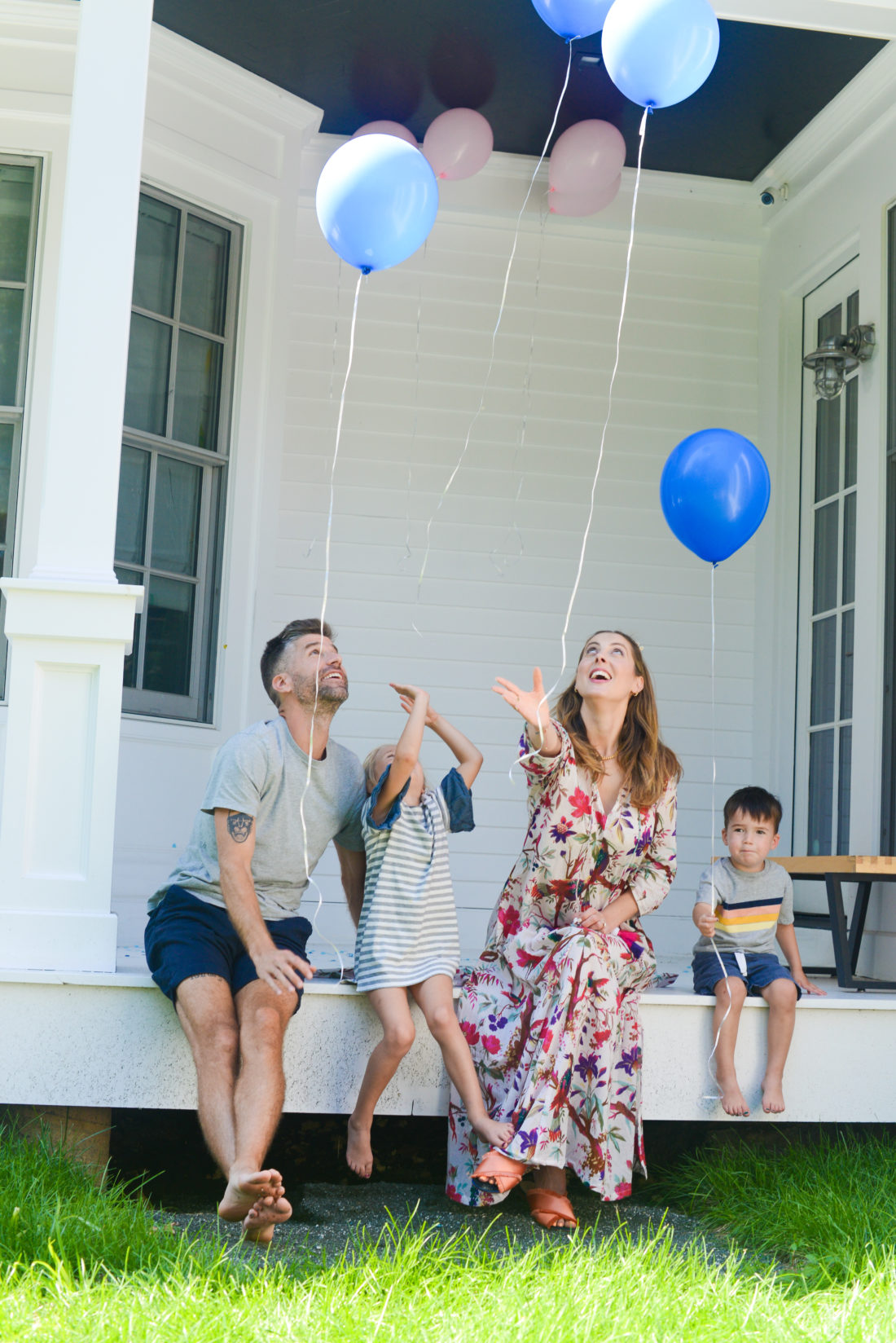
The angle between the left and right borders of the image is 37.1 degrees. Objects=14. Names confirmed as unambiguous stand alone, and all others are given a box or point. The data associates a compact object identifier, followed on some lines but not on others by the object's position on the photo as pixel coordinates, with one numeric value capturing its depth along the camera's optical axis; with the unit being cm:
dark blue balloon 367
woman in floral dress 294
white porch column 310
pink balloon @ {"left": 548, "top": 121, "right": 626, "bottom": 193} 495
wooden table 387
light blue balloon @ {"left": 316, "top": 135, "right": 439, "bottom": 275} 305
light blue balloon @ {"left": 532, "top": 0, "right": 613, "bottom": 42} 374
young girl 300
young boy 338
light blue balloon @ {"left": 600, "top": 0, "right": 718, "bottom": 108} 325
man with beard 274
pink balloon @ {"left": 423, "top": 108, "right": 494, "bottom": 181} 480
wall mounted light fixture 478
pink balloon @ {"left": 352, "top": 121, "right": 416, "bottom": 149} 479
